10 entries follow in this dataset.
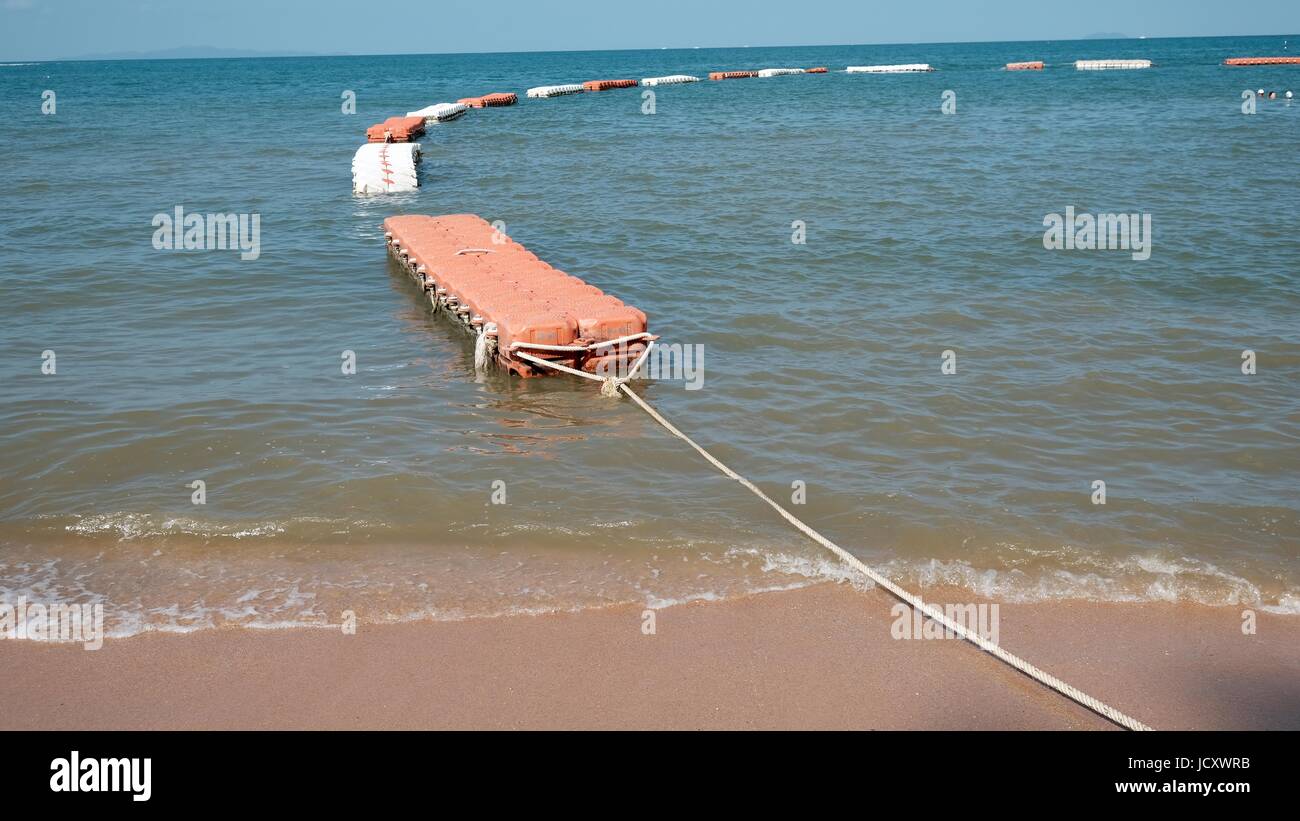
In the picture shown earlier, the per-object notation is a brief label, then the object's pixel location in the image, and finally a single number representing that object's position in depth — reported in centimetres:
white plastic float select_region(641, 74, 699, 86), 8669
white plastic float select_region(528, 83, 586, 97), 7312
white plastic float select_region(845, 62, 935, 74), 10031
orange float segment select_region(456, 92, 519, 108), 6450
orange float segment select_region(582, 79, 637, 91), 8325
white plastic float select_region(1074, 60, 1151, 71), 8781
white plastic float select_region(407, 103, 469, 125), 5223
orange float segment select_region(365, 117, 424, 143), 3885
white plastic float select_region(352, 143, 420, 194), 2816
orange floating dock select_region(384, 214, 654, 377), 1284
